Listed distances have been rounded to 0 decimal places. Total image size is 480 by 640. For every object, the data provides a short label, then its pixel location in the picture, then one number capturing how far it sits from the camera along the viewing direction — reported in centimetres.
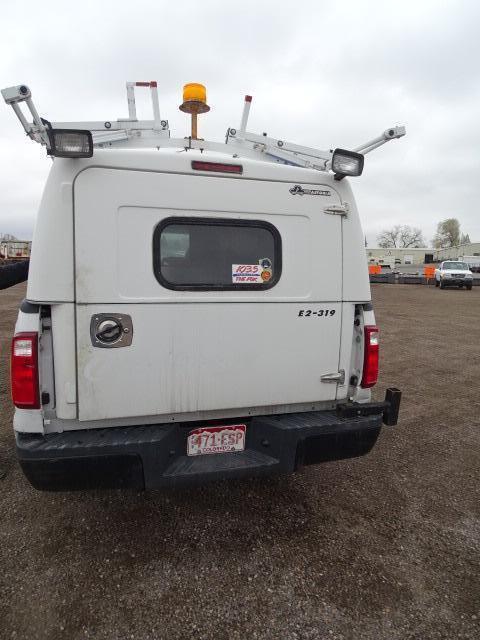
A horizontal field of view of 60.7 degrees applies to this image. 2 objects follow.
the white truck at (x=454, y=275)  2528
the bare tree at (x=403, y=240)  10931
